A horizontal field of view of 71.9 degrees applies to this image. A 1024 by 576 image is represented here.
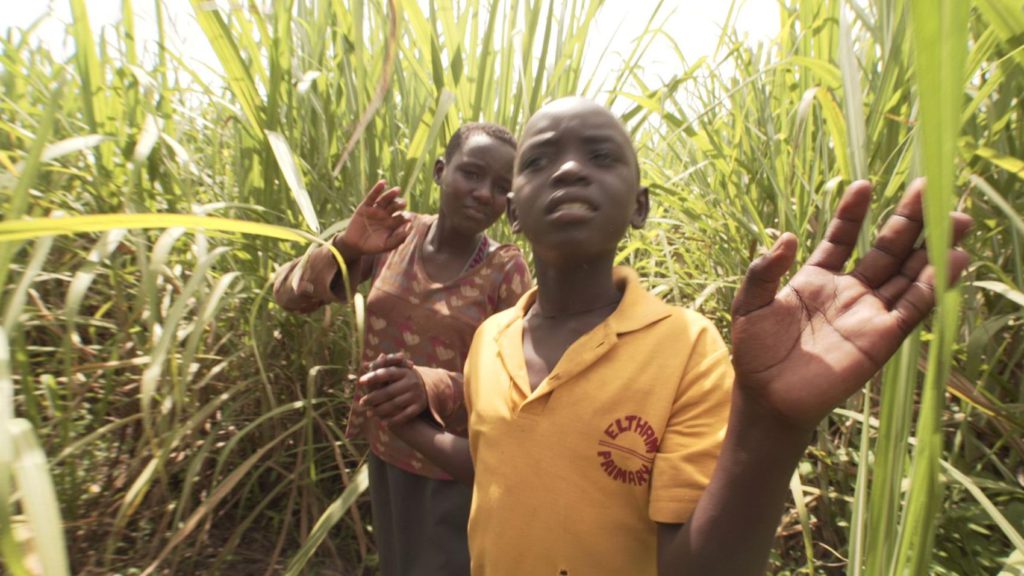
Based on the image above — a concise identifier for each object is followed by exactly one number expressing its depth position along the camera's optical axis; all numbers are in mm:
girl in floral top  1104
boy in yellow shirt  519
